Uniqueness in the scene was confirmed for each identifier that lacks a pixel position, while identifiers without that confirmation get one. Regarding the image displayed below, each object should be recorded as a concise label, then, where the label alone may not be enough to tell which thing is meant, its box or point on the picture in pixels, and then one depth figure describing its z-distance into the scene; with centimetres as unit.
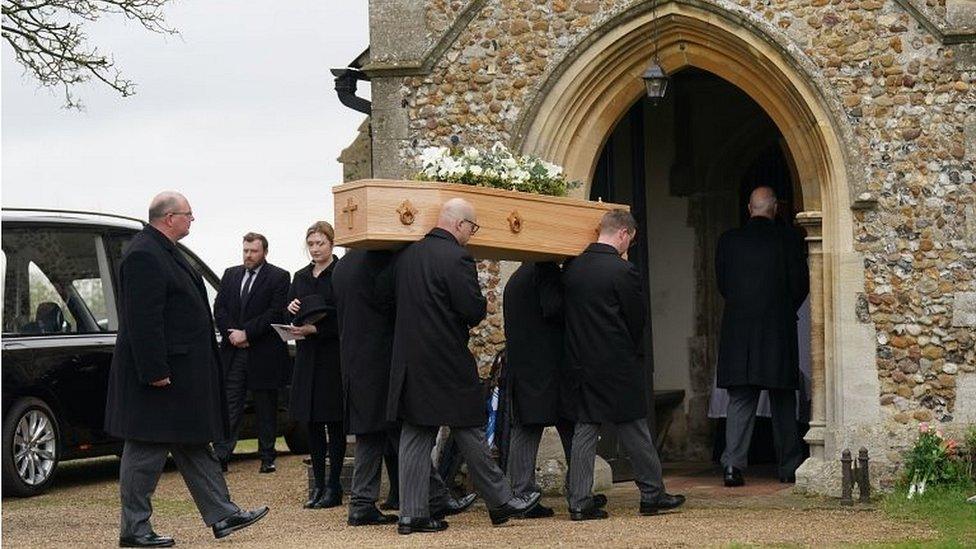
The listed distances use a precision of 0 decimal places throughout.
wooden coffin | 971
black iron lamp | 1173
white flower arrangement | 1018
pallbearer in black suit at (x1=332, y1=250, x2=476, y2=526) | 1017
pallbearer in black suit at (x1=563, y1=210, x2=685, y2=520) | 1027
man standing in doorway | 1228
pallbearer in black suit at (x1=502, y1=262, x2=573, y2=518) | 1047
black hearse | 1242
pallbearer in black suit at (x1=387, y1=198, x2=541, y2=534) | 968
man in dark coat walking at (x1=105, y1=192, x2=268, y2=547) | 922
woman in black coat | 1117
